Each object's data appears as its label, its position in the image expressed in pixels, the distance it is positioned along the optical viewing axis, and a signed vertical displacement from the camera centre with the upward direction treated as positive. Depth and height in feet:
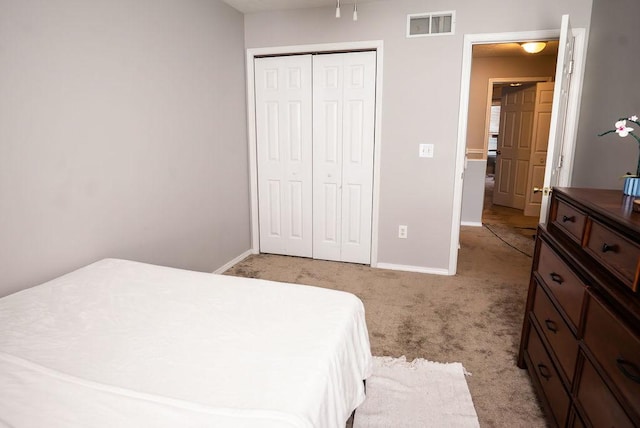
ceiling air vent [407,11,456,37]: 10.45 +3.56
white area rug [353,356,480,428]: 5.83 -4.06
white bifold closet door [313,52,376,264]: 11.54 -0.10
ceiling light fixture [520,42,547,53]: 14.43 +4.07
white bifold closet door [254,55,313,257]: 12.09 -0.09
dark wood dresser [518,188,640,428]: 3.64 -1.82
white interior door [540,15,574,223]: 8.28 +1.05
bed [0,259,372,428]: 3.20 -2.16
